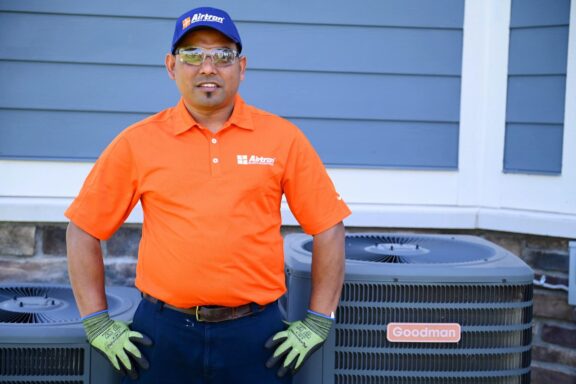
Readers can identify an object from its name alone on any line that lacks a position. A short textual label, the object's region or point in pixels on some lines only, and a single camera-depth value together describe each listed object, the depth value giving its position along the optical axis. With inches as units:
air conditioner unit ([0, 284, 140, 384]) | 93.3
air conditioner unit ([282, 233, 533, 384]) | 97.0
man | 88.7
